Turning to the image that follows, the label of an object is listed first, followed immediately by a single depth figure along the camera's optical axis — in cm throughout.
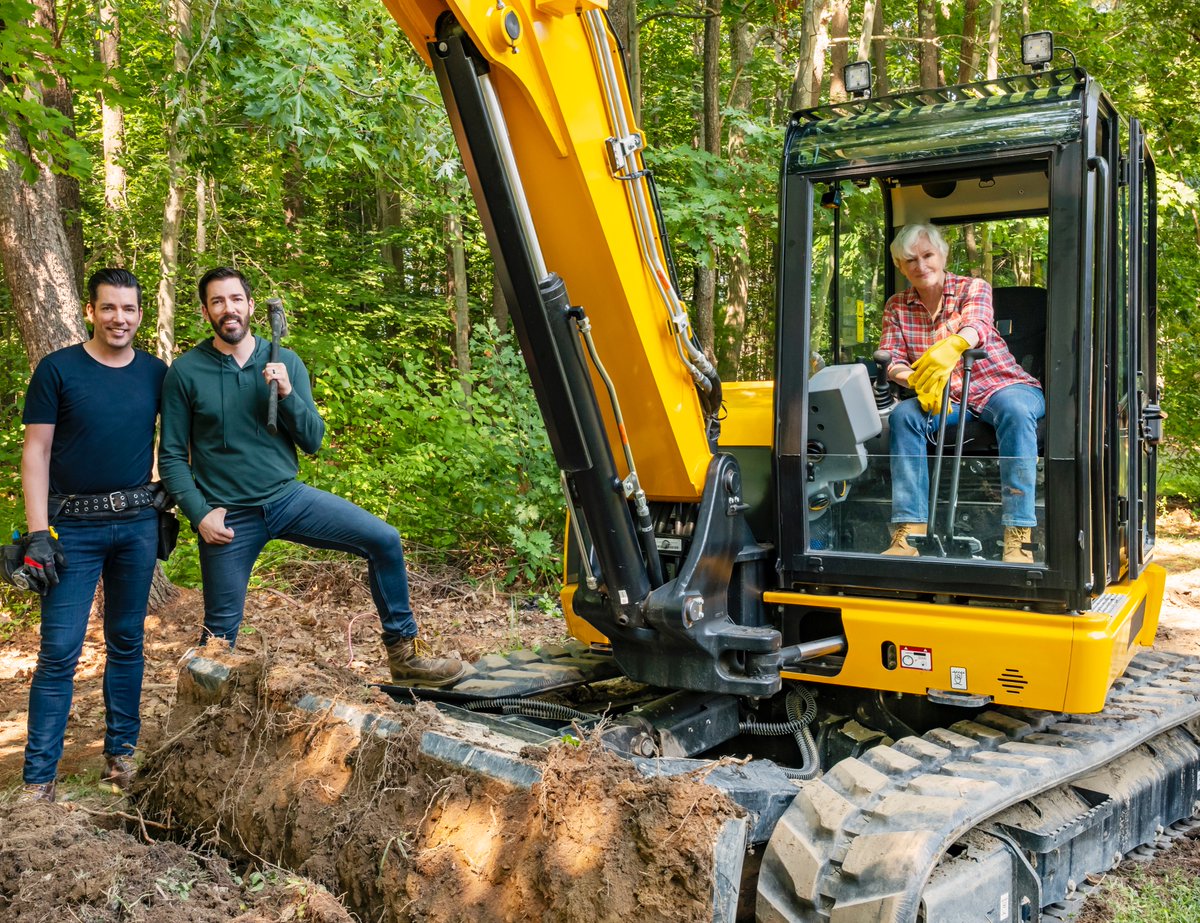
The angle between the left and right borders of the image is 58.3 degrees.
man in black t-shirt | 397
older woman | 345
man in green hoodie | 413
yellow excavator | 311
